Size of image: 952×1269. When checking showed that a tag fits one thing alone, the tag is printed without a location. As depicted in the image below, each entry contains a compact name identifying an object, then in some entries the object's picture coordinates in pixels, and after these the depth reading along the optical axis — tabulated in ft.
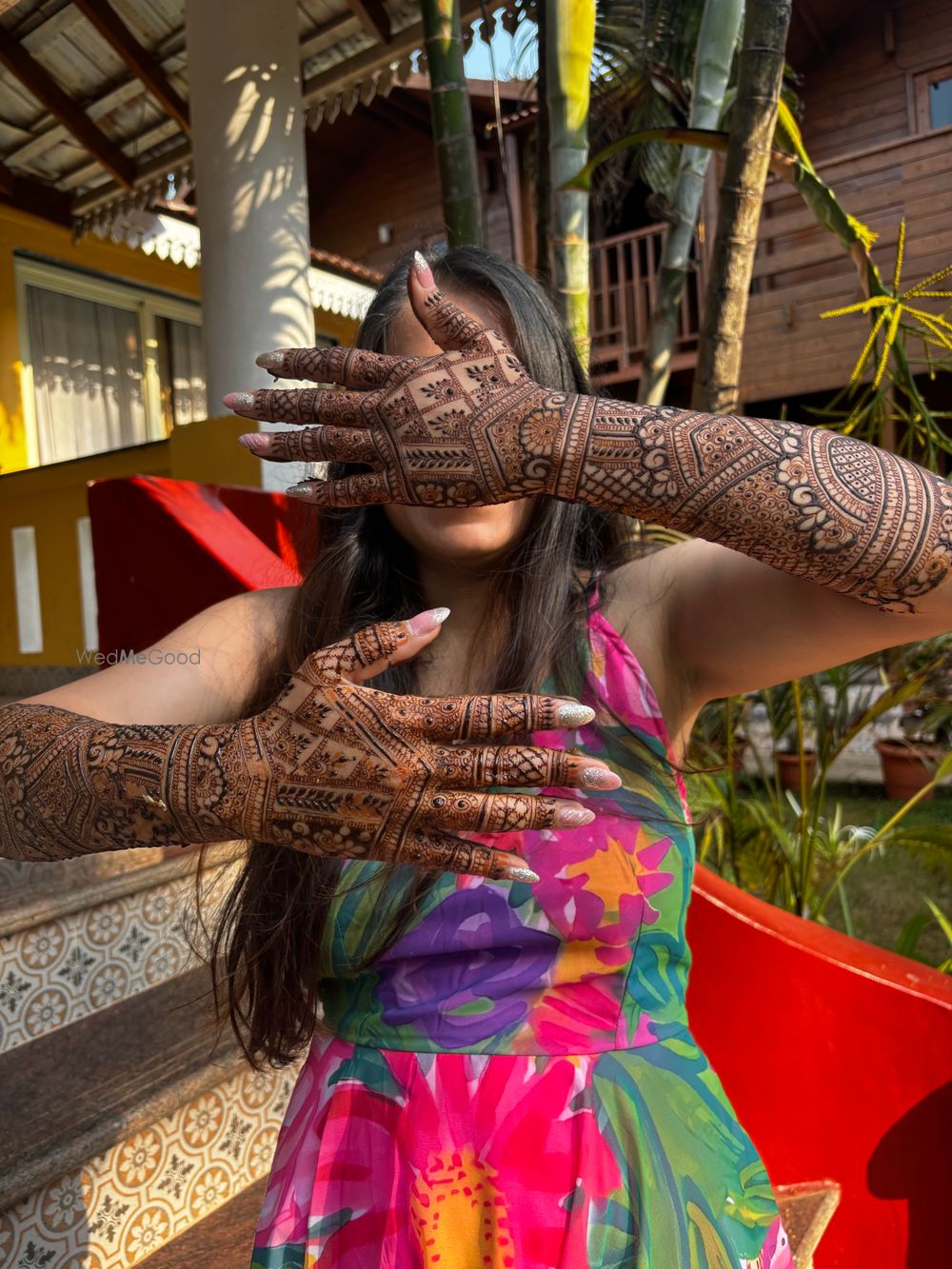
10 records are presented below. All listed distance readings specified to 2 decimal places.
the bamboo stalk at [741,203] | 6.98
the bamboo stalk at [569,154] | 7.13
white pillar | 9.91
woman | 2.25
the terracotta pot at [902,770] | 18.19
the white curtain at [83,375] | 19.25
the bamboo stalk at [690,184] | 8.92
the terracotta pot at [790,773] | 19.39
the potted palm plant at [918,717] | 7.48
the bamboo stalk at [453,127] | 7.66
